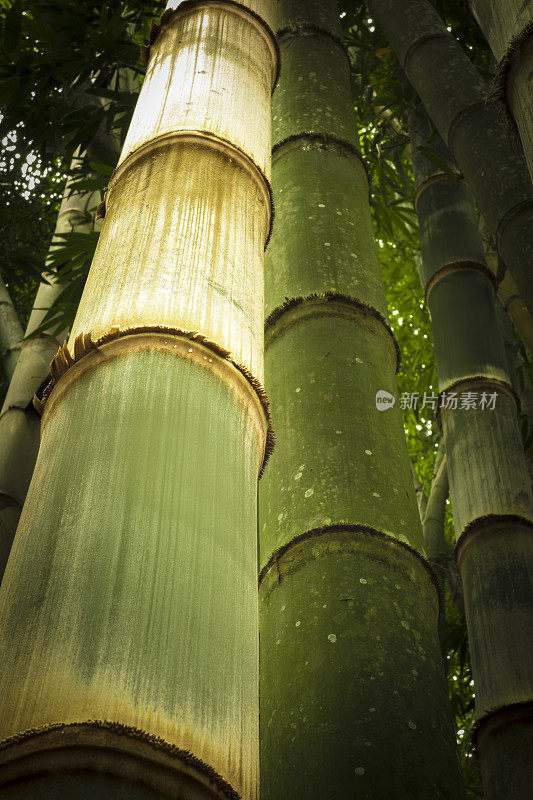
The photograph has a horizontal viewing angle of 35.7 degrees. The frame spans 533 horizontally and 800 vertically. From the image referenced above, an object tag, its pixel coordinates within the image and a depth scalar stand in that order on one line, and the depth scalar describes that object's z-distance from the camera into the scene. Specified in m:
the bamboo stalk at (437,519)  4.05
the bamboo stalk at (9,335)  4.13
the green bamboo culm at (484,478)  1.77
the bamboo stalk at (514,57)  1.13
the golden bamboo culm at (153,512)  0.55
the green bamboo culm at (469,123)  1.79
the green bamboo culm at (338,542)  1.06
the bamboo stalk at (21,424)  2.88
